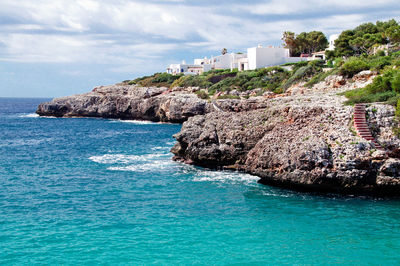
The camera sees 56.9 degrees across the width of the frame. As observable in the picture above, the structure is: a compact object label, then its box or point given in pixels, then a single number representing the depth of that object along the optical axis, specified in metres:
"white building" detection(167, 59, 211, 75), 123.96
